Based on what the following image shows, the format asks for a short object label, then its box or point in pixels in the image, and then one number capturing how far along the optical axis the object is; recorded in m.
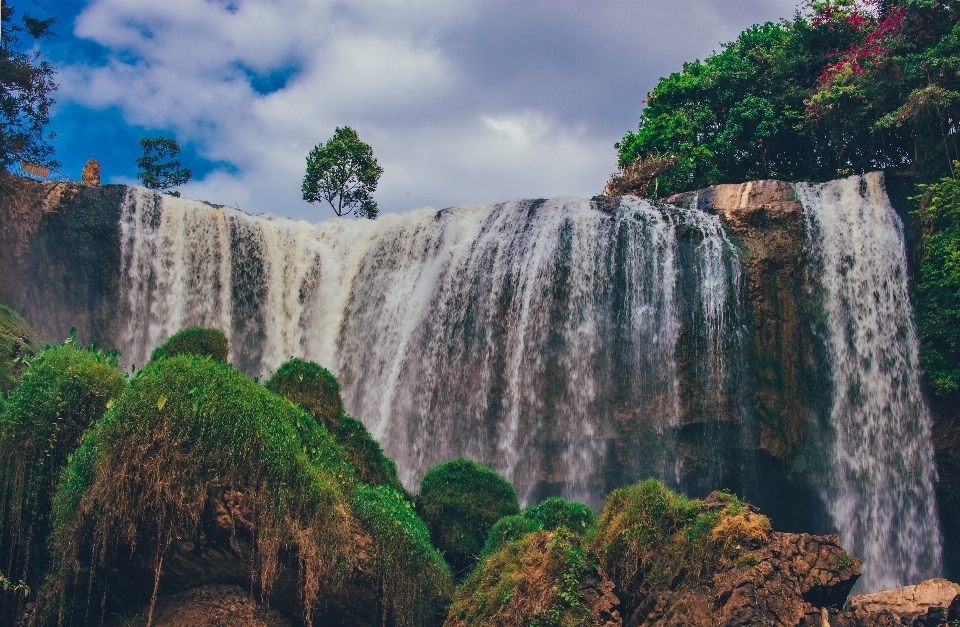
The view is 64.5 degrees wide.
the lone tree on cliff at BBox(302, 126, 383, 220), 36.84
